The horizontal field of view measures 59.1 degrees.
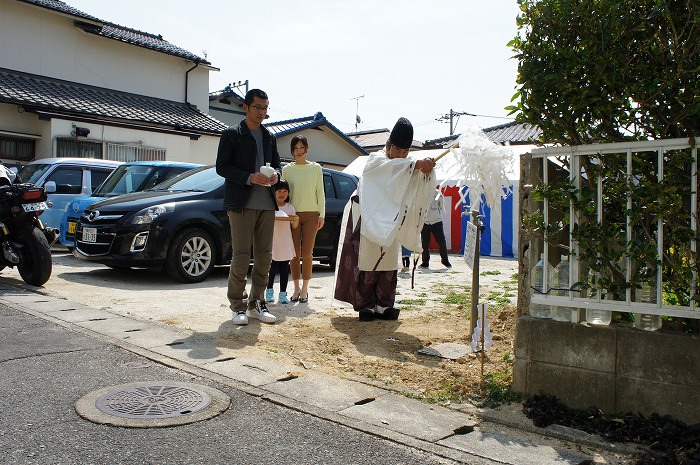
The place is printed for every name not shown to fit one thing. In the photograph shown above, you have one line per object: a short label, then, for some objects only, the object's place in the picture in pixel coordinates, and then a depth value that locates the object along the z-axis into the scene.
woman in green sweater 6.54
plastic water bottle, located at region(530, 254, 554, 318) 3.42
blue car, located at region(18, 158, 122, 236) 11.09
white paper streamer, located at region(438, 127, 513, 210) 3.78
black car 7.57
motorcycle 6.82
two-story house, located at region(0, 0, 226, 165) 16.05
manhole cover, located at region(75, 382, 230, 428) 3.06
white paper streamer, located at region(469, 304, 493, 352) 3.81
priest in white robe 5.00
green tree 2.96
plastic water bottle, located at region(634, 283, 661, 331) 3.15
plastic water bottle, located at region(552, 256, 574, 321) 3.36
